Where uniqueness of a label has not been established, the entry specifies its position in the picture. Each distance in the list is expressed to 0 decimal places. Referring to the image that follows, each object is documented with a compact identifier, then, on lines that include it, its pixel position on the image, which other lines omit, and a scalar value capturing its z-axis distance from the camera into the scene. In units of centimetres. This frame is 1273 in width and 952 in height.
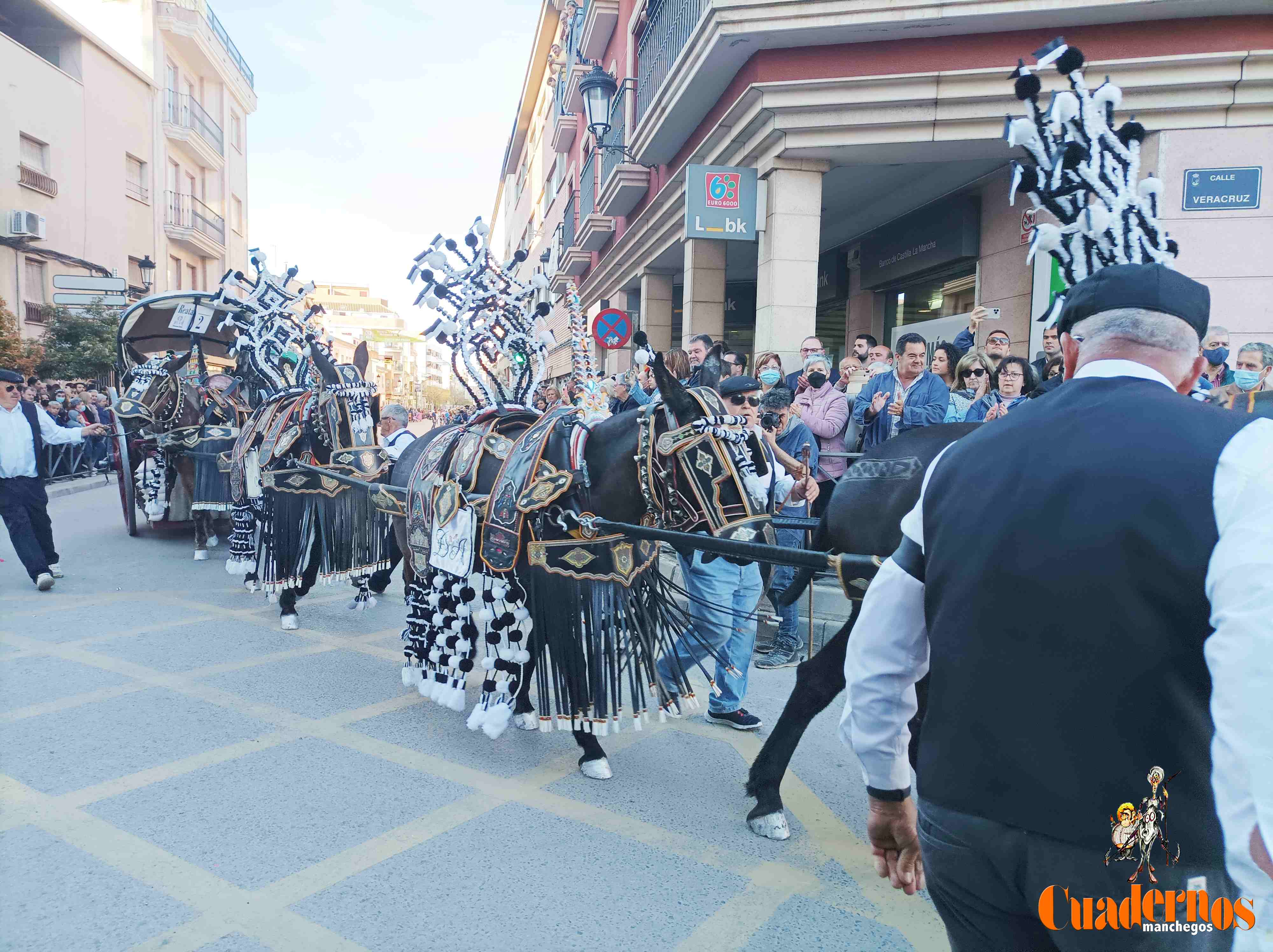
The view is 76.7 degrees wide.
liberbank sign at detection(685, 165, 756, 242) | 880
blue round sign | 873
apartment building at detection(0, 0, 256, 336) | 1908
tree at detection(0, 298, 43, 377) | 1600
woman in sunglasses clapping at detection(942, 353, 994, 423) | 519
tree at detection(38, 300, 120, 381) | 1820
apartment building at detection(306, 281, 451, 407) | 7775
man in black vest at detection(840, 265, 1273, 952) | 105
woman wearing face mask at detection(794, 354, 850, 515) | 547
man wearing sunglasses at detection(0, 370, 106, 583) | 686
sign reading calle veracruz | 709
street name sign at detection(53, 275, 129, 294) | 1336
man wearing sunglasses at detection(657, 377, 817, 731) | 368
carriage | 845
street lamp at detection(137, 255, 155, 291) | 1605
